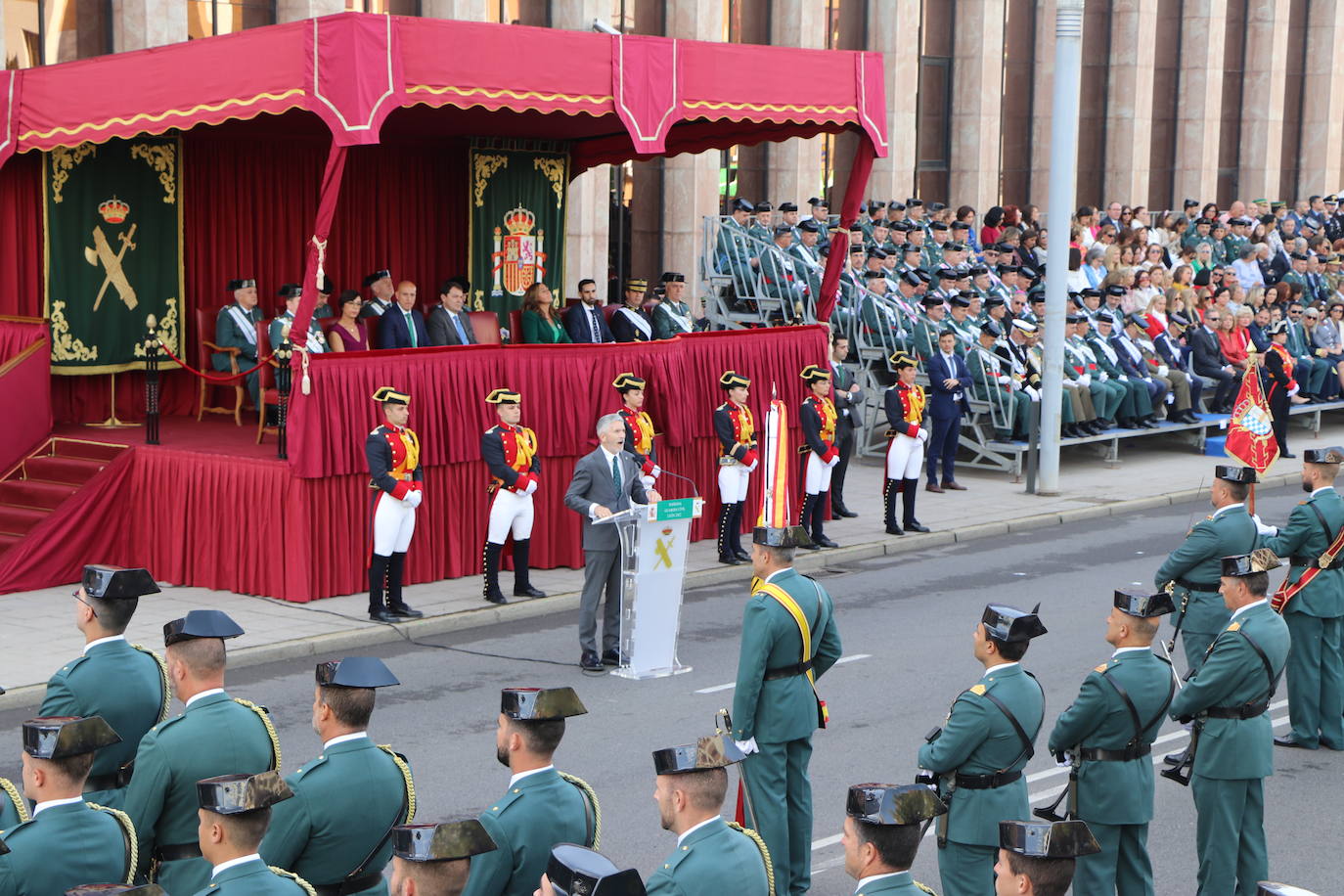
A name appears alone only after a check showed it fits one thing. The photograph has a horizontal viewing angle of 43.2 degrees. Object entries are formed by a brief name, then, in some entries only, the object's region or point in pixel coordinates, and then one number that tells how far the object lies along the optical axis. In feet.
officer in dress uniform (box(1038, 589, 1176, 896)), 24.72
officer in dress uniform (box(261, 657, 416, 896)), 18.88
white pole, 63.82
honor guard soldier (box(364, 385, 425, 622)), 45.52
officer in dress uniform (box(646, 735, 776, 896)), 17.58
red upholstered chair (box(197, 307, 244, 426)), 58.90
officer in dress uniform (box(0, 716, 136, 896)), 17.75
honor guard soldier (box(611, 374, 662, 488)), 49.08
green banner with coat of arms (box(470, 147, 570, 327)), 66.54
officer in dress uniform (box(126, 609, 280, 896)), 19.83
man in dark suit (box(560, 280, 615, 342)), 61.82
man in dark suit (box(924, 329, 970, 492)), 66.74
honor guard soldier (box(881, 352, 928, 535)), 58.44
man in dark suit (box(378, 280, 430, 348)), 55.98
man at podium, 41.50
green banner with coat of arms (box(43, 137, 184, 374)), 55.83
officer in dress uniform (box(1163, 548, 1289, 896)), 26.73
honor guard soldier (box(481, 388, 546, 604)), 47.65
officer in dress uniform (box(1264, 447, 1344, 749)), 35.24
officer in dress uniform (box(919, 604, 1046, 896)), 23.44
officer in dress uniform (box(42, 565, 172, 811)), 22.36
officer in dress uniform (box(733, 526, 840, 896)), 26.81
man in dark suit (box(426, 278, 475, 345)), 57.67
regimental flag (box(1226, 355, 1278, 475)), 47.32
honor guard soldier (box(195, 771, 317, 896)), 16.34
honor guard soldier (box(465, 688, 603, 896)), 18.33
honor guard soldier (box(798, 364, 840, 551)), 55.98
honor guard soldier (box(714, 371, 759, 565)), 54.24
